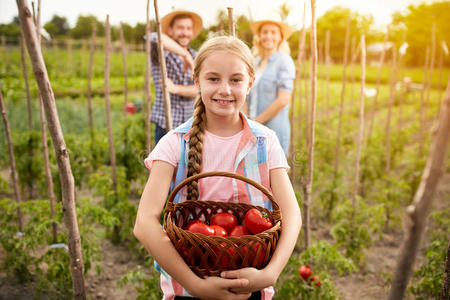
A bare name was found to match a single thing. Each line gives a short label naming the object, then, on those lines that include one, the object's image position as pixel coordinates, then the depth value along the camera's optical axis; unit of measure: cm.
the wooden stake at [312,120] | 164
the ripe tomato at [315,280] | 179
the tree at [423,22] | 1501
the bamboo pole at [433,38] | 412
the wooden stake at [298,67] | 234
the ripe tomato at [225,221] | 106
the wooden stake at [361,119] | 231
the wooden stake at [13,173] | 215
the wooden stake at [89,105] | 344
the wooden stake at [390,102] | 358
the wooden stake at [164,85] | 165
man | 219
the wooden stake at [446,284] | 117
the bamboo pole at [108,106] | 244
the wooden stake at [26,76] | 267
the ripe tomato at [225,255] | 88
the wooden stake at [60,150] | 108
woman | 227
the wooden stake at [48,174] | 208
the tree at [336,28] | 2999
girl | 106
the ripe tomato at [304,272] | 180
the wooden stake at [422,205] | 55
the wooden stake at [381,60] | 328
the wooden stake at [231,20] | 150
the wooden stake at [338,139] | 330
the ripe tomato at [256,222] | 101
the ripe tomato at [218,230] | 100
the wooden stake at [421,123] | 415
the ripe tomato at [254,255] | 89
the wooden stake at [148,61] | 208
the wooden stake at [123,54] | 369
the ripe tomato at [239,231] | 103
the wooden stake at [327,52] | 441
